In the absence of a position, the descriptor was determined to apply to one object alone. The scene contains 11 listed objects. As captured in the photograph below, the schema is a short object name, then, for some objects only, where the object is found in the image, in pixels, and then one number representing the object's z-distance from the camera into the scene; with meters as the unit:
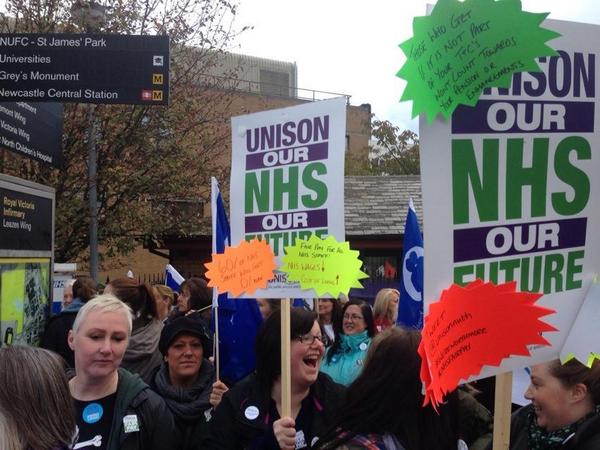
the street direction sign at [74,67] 5.40
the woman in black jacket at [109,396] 3.02
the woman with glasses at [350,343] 5.17
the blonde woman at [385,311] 6.96
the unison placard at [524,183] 2.16
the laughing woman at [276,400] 3.31
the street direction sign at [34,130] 5.05
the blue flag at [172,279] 10.16
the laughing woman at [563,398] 2.57
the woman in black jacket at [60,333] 5.30
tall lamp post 9.89
